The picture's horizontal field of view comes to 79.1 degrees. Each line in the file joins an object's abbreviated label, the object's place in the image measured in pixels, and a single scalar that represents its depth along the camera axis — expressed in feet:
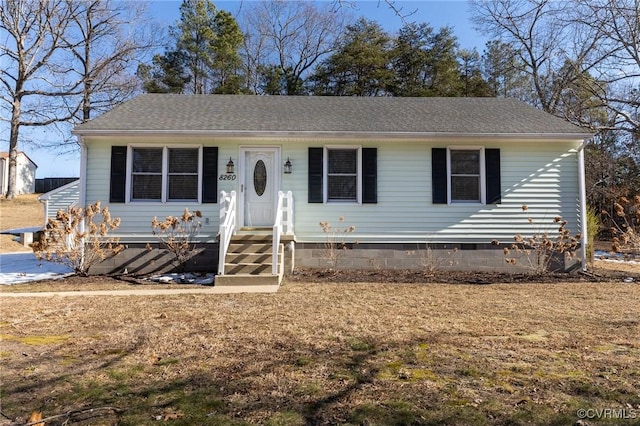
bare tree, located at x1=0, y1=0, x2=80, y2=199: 67.46
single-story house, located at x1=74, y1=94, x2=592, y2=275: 30.22
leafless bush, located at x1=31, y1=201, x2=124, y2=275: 26.37
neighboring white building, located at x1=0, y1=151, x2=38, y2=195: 107.34
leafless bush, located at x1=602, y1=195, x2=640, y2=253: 24.12
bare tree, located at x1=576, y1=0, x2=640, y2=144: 45.14
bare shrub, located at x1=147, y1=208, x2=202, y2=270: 29.07
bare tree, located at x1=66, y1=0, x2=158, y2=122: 75.72
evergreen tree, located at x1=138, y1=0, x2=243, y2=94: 78.23
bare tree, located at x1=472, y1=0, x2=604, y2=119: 49.85
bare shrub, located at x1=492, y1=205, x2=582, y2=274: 29.37
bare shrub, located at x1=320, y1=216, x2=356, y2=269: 30.58
